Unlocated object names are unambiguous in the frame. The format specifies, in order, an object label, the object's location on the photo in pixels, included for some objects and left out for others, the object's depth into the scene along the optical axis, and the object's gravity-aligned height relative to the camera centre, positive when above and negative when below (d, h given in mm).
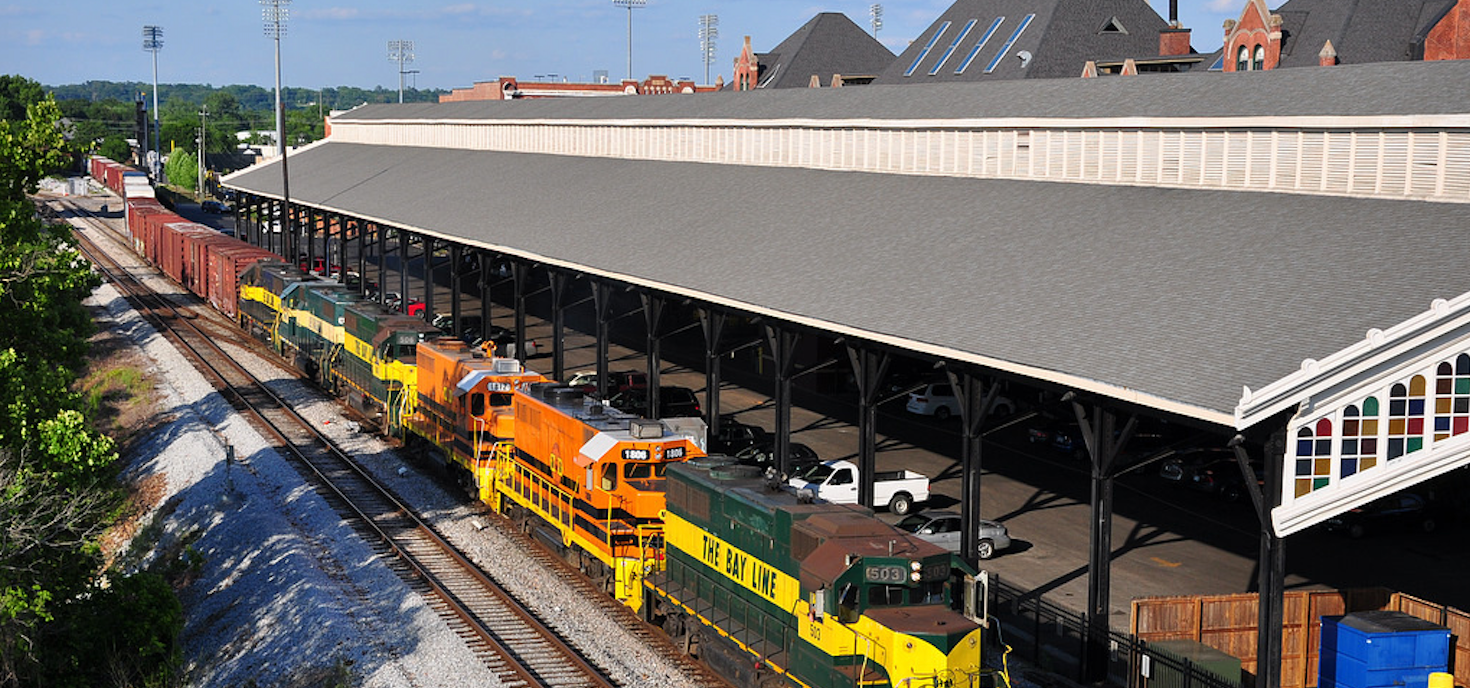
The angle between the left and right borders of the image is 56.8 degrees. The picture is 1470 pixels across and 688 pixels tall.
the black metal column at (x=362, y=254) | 67750 -4791
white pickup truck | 39312 -9273
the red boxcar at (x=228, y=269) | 70375 -5880
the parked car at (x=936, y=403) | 54156 -9418
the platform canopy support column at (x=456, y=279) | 58312 -5103
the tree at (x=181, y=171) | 182875 -1799
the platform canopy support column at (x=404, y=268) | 65812 -5306
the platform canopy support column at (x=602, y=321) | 43500 -5256
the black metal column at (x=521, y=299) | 51344 -5267
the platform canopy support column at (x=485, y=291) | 54719 -5330
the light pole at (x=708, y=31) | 170625 +16469
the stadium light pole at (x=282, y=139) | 78100 +1276
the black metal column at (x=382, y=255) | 63644 -4516
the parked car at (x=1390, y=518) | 38791 -10009
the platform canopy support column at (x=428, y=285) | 60353 -5570
